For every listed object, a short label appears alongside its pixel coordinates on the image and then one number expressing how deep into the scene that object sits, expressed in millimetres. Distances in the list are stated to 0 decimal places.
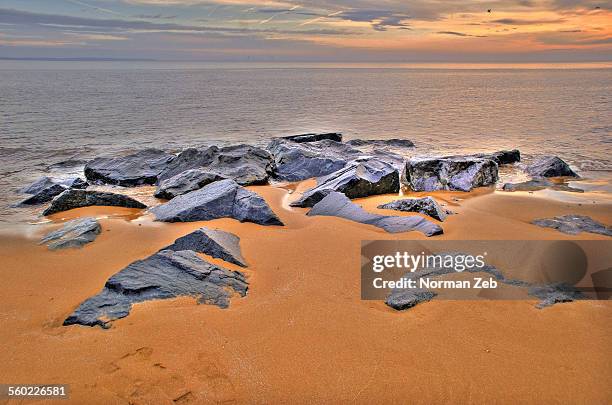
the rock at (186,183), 10375
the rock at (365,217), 6854
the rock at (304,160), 12734
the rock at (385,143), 18438
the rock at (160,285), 4711
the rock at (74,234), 6746
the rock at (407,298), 4855
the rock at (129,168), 12469
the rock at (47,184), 10891
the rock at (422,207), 7681
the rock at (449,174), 10953
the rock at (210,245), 5926
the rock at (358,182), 9172
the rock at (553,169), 12633
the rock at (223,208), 7672
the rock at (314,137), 16859
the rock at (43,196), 10195
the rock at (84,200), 9039
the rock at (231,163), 11836
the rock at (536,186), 10825
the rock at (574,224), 6910
